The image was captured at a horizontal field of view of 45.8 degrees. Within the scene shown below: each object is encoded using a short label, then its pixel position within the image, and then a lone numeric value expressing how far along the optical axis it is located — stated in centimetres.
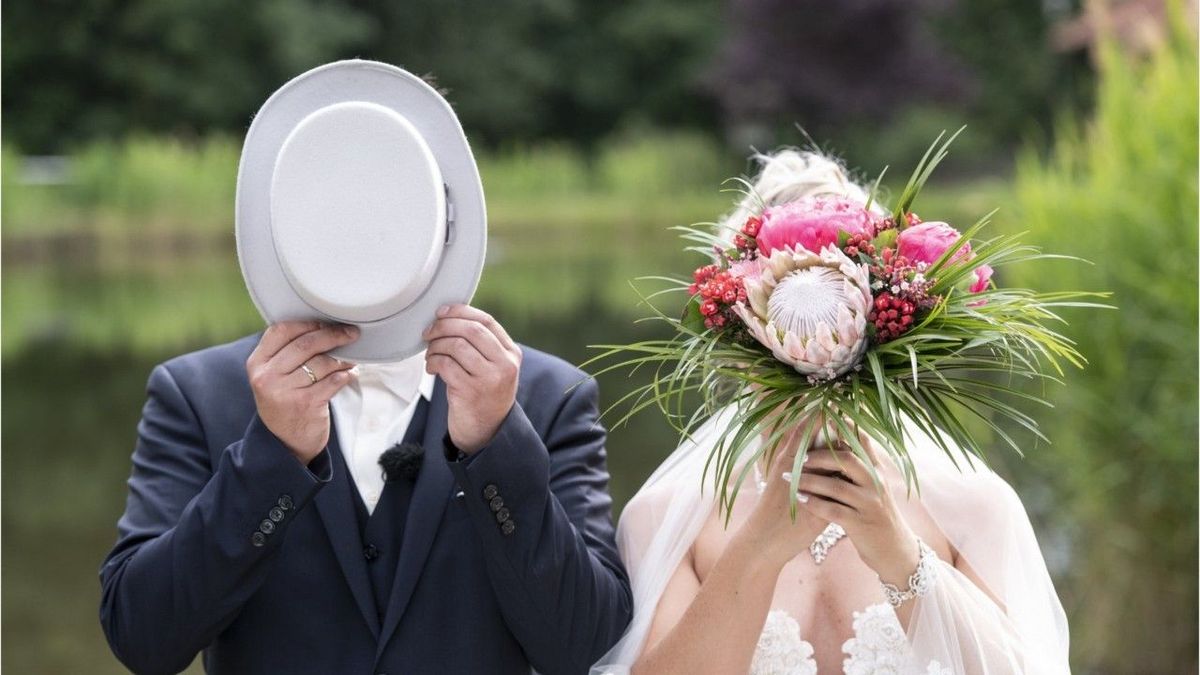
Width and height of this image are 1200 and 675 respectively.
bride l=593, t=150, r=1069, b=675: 221
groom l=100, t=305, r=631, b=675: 200
